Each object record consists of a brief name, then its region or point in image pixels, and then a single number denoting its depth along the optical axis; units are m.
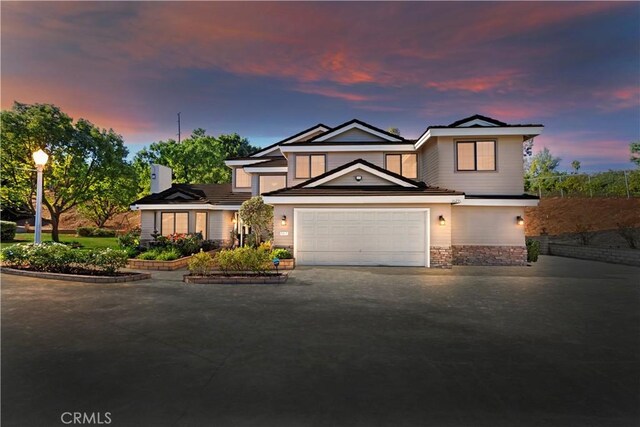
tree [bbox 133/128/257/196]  35.78
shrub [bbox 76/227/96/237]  31.23
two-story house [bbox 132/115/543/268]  14.00
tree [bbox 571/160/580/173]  40.59
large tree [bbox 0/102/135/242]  21.28
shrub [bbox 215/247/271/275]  10.98
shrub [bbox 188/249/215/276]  10.76
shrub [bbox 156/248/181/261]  13.70
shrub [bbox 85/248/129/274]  10.93
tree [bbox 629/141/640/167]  28.54
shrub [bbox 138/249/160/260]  13.83
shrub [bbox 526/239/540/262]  15.68
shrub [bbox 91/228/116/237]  31.31
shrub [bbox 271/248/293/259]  13.20
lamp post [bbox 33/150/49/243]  11.87
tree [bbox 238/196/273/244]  16.12
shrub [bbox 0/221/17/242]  22.49
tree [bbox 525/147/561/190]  40.69
